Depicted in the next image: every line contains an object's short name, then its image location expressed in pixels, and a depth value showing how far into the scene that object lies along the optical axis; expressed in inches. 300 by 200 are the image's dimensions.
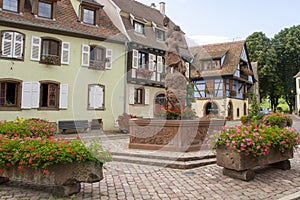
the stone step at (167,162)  267.9
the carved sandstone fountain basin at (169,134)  321.4
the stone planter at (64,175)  165.3
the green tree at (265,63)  1608.8
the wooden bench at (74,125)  615.3
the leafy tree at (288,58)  1681.8
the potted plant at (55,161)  163.6
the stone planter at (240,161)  217.0
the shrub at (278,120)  619.8
